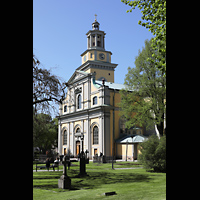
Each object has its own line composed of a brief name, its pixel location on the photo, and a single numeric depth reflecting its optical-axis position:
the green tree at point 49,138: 51.68
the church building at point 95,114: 38.25
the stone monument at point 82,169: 17.46
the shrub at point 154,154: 18.66
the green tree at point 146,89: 26.73
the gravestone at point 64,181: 12.02
